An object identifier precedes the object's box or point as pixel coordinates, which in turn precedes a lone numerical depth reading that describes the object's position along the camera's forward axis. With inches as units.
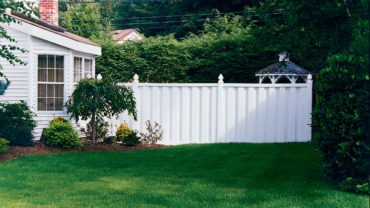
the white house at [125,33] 1477.6
